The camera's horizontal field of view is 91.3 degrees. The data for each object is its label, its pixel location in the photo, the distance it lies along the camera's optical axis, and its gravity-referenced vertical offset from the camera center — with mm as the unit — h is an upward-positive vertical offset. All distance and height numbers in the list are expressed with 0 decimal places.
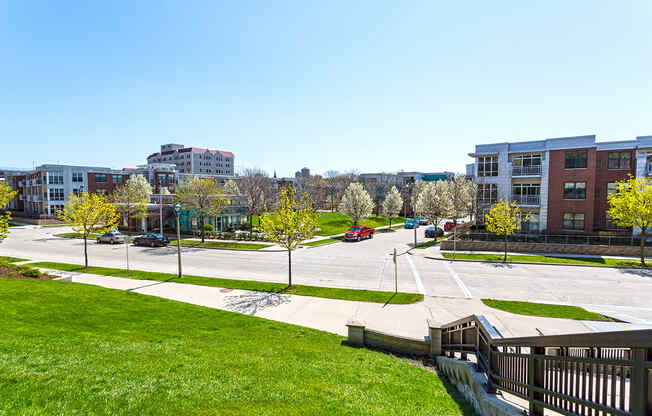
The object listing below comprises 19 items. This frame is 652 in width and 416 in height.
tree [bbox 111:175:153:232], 41156 -1060
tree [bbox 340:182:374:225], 48312 -1306
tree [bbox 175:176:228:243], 34688 -231
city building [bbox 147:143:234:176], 136125 +16572
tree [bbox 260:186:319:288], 17562 -1585
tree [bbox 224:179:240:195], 58156 +1299
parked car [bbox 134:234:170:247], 33031 -4643
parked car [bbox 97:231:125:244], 35281 -4740
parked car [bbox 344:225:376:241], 37594 -4488
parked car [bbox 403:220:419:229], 54316 -4832
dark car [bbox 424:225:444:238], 40438 -4639
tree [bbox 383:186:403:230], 51062 -1400
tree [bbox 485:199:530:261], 25469 -1931
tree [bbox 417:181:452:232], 36344 -1117
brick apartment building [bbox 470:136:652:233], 31078 +2182
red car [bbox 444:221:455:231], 45562 -4291
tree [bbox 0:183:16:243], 17266 -166
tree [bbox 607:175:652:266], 23312 -649
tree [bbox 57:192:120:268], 22669 -1328
